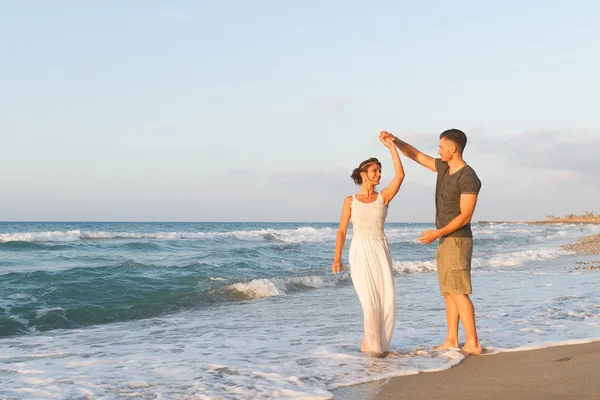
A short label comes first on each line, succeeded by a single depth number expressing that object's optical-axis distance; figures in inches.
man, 215.2
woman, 226.7
